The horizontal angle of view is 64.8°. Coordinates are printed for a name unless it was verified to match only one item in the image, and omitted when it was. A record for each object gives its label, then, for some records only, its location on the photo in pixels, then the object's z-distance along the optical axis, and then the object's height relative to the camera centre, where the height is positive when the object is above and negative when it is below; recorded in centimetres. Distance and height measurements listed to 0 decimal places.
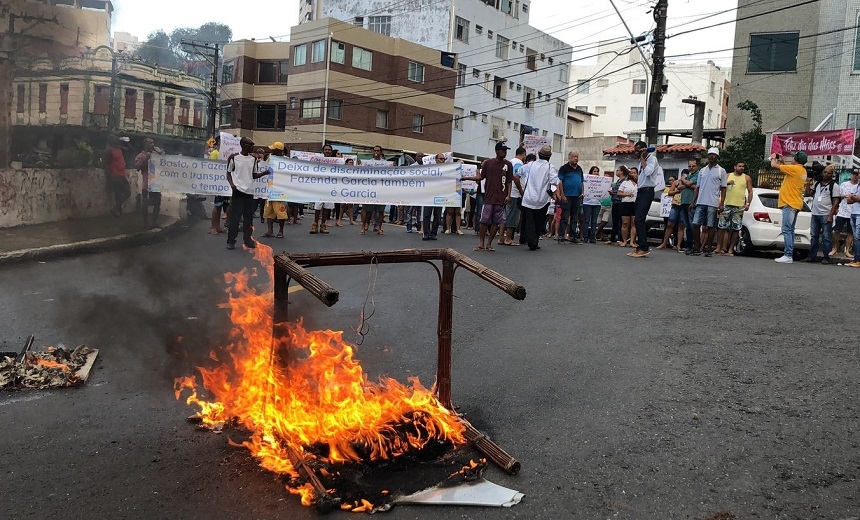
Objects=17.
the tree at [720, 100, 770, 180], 2479 +313
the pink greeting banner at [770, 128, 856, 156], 1888 +272
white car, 1331 +12
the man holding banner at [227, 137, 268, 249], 1098 +18
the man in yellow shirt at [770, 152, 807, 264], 1120 +68
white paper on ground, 330 -140
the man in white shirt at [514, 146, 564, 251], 1150 +44
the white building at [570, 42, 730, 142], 6788 +1355
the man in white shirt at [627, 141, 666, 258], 1087 +62
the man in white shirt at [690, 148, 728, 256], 1197 +59
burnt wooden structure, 349 -41
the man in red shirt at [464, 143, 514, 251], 1137 +37
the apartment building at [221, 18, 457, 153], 4034 +705
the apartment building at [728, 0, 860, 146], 2473 +648
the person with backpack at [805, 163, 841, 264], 1143 +47
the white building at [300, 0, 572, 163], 4581 +1162
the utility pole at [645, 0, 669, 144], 1872 +419
